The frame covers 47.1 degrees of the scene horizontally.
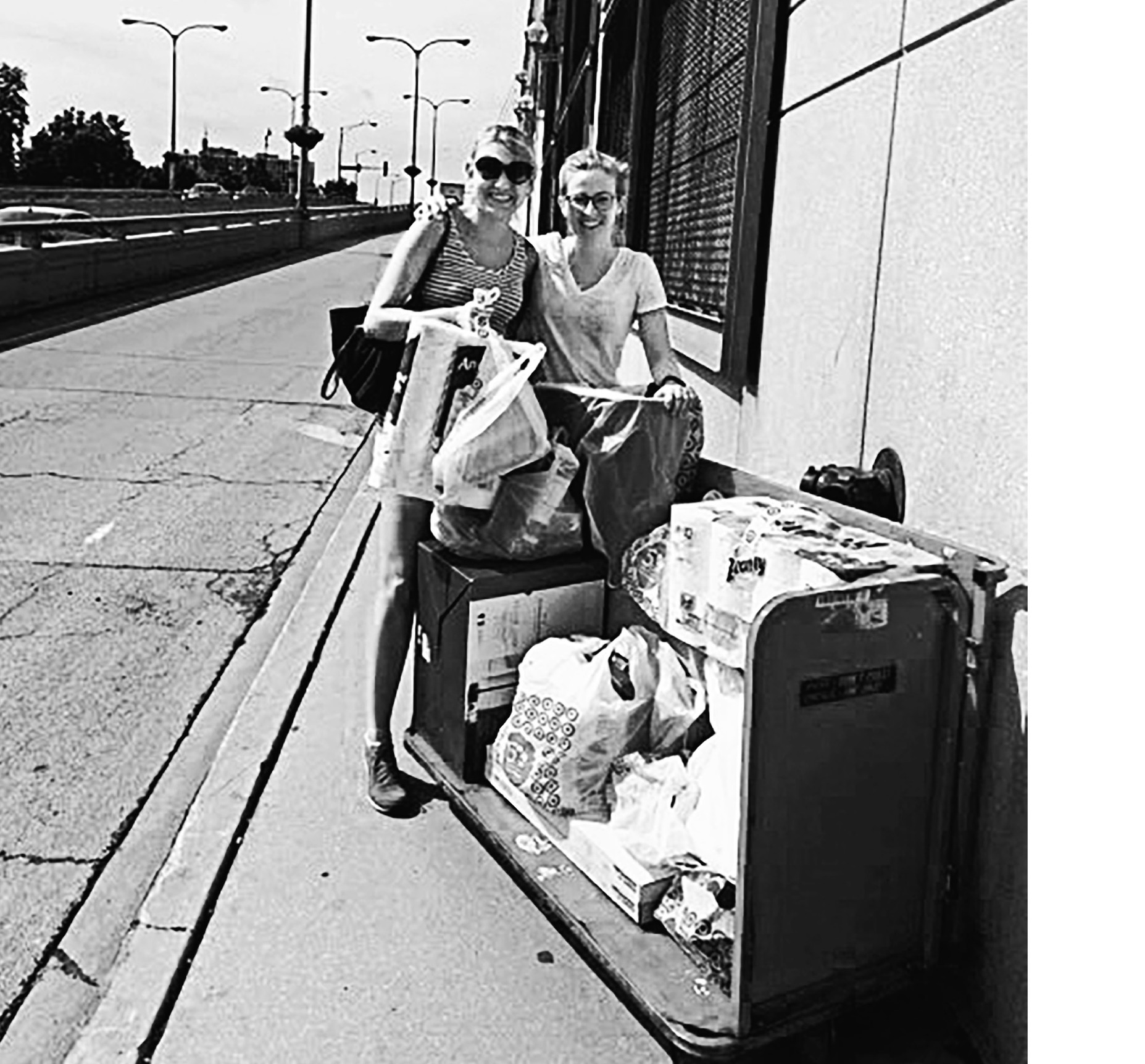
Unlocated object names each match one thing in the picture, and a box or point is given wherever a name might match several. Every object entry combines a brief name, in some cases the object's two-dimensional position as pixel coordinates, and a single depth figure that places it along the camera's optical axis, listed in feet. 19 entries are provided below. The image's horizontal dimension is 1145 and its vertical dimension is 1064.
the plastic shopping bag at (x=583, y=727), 10.53
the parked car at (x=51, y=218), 69.26
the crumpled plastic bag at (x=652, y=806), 9.55
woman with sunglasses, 11.42
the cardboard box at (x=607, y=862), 9.24
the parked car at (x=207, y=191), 219.20
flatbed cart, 7.89
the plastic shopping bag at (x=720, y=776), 9.02
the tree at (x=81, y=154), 303.48
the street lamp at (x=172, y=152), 192.85
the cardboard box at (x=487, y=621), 11.31
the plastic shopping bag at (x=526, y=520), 11.25
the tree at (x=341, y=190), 331.36
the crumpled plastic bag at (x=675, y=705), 10.50
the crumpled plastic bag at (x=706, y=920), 8.58
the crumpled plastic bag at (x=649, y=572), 10.59
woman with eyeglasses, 11.98
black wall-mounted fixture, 10.92
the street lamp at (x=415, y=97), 195.62
